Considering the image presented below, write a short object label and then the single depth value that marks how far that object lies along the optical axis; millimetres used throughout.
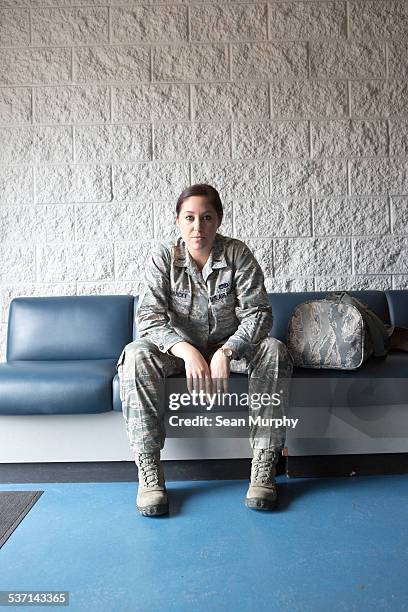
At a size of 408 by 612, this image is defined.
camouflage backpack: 1994
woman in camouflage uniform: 1846
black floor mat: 1639
